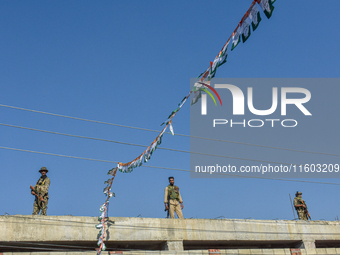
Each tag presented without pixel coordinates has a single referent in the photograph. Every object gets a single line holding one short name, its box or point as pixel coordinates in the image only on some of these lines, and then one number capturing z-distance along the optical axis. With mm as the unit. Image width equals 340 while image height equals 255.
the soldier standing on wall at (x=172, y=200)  12914
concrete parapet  10625
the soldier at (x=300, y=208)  14866
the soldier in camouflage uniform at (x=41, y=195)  11367
